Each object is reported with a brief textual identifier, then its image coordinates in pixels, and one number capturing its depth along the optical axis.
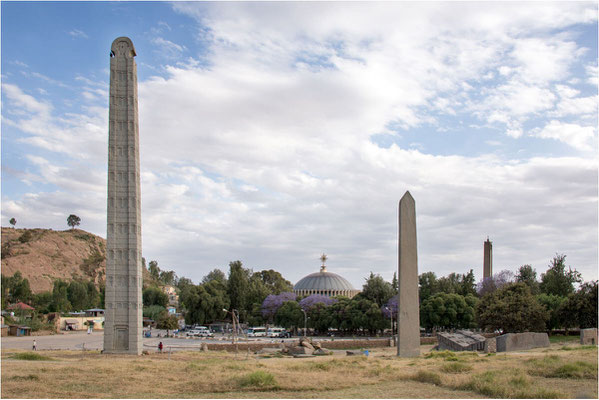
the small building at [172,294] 171.48
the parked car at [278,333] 66.90
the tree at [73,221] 179.65
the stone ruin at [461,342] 37.25
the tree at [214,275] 153.12
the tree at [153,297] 107.19
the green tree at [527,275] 71.06
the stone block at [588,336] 38.94
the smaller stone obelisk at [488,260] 99.69
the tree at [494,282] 74.62
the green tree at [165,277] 182.99
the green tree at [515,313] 45.34
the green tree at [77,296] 104.94
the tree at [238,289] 79.44
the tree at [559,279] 62.78
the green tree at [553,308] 49.25
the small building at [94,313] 93.31
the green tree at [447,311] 58.92
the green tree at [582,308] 46.23
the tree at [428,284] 68.47
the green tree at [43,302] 93.22
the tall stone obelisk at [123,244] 35.75
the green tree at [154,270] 177.45
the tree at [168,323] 68.56
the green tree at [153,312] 98.47
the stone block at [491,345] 35.47
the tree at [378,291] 64.76
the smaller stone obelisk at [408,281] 30.23
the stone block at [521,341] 35.62
